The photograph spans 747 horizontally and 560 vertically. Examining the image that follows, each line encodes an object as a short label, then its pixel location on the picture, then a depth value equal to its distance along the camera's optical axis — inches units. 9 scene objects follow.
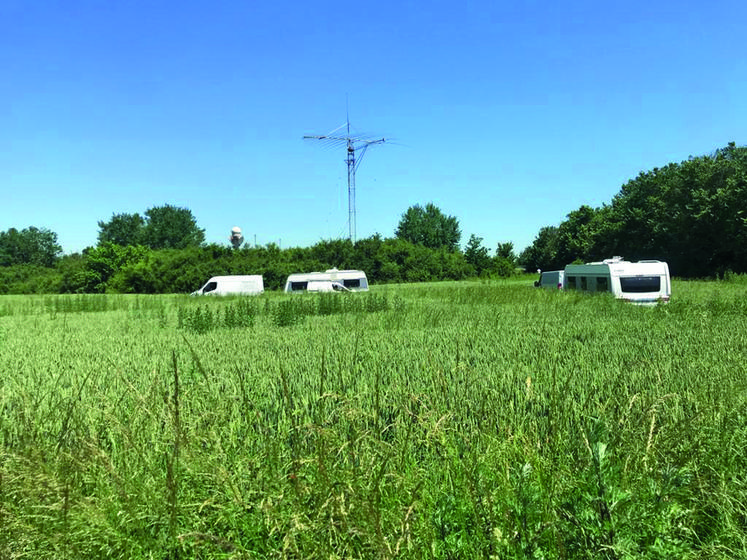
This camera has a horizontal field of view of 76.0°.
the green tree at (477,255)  2196.1
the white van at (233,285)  1073.5
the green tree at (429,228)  3757.4
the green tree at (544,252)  2844.5
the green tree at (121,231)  3754.9
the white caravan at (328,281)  999.0
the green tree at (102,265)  2010.3
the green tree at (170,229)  3769.7
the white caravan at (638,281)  671.8
